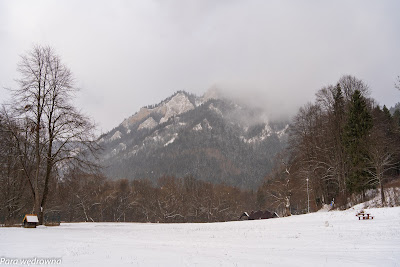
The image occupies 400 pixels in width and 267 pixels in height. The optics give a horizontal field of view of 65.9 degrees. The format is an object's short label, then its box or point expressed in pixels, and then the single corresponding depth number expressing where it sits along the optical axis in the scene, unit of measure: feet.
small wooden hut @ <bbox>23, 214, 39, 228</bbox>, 64.54
